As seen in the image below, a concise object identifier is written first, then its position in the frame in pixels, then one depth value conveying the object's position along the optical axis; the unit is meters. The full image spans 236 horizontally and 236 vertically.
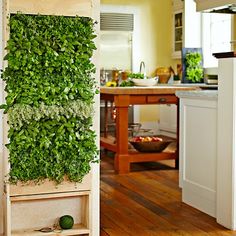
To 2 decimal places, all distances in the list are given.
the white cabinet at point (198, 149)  3.52
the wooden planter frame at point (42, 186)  2.65
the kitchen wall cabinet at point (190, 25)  7.81
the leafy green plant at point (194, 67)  7.01
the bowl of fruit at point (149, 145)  5.39
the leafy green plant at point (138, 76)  5.78
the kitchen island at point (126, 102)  5.04
